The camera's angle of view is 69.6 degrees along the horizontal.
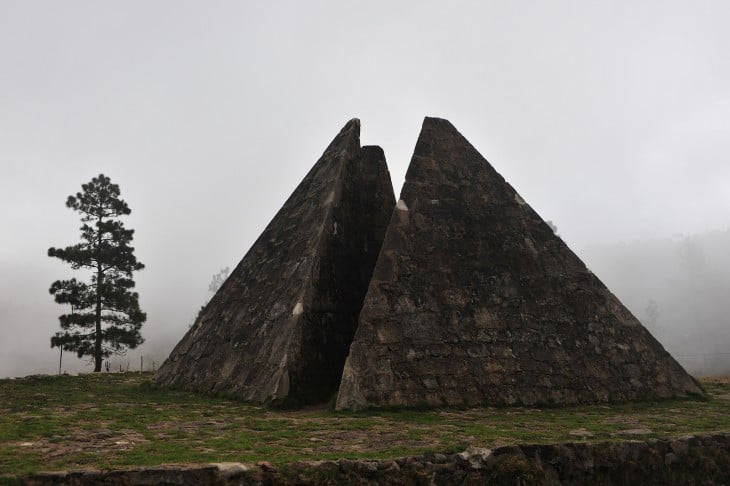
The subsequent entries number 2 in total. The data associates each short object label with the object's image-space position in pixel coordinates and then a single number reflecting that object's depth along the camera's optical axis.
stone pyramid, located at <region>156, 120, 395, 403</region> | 8.84
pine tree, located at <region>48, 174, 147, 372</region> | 24.80
